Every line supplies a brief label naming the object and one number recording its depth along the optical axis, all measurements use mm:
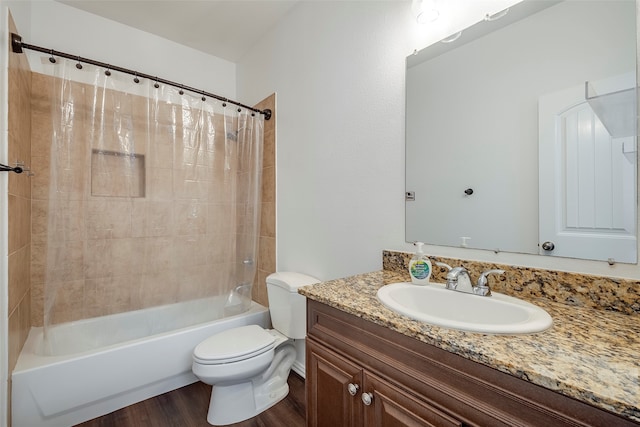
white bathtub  1357
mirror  818
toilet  1458
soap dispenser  1079
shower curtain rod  1412
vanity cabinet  520
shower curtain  1616
